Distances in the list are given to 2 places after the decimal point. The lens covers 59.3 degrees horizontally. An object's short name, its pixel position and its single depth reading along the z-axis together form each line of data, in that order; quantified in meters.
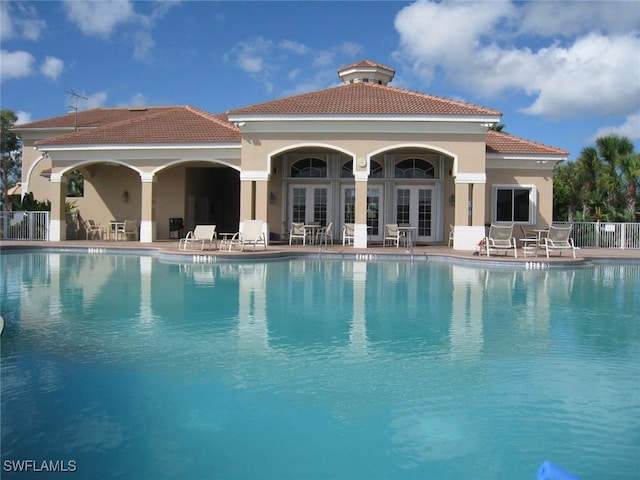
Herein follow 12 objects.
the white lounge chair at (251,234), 18.27
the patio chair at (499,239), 17.05
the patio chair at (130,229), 23.53
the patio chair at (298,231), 20.55
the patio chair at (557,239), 16.62
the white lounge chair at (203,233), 18.28
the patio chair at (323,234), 21.47
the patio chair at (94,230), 24.37
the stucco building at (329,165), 19.84
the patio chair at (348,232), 20.33
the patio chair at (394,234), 20.24
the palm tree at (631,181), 24.38
